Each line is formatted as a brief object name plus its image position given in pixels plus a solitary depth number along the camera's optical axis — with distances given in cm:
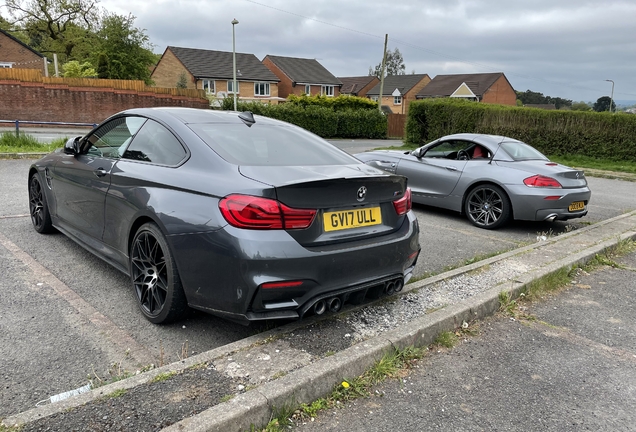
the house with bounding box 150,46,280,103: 4938
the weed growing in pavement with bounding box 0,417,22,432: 207
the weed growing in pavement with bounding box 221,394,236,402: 238
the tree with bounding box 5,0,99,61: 4862
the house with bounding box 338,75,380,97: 7706
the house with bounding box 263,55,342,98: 5925
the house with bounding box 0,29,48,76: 4003
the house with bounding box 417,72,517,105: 6362
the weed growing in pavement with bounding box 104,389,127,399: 235
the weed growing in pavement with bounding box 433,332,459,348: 337
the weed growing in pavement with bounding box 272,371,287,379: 262
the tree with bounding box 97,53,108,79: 3809
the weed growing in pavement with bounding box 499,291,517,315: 402
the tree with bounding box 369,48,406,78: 10706
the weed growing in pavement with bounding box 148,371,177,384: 252
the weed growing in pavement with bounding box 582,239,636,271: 548
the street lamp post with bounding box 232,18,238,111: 3076
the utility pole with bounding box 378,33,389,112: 3887
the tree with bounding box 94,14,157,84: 4206
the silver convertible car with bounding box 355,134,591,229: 688
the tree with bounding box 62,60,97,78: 3812
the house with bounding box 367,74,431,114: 7044
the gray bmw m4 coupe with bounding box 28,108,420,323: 286
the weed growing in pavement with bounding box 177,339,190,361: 301
